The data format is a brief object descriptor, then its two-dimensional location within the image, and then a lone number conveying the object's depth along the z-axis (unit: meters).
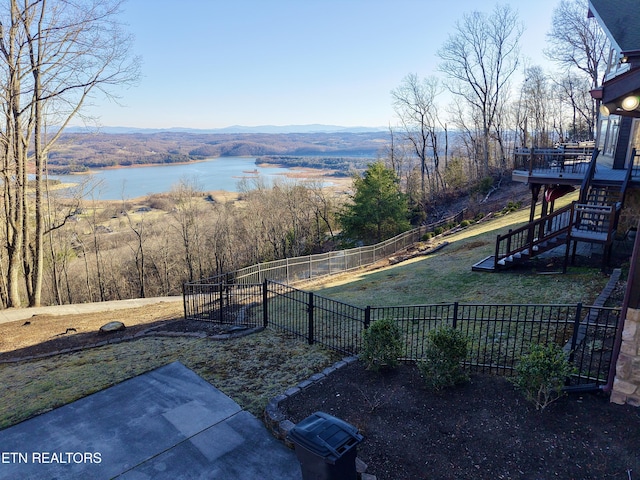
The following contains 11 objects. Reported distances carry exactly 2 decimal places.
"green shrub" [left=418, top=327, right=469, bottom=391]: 5.23
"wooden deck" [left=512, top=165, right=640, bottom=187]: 10.45
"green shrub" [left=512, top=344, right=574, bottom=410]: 4.57
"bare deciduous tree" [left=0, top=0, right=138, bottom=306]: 12.48
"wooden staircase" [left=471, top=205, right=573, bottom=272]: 10.39
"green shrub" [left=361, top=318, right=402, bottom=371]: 5.85
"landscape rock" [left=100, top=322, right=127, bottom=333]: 10.16
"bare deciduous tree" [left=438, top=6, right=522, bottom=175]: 38.00
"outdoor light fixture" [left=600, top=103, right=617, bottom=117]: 4.70
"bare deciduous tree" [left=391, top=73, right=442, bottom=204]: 43.72
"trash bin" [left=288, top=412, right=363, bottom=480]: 3.32
